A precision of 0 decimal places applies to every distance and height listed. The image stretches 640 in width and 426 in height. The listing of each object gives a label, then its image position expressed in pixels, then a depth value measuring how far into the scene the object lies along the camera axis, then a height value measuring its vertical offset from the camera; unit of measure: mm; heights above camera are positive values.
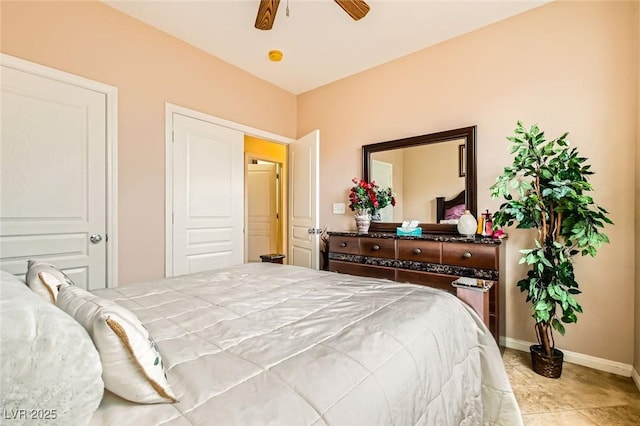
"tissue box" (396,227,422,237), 2795 -178
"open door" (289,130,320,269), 3375 +136
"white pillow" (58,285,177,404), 611 -317
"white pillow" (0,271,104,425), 478 -268
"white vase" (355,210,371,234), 3141 -90
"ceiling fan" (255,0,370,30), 1950 +1398
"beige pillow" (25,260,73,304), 915 -230
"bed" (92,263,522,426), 633 -397
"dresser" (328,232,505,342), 2186 -399
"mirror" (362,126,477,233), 2707 +390
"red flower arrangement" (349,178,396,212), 3178 +169
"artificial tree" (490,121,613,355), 1871 -38
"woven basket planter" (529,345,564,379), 2016 -1045
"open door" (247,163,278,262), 6016 +32
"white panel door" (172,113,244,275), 2902 +183
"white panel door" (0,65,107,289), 1983 +266
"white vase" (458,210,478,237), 2494 -105
